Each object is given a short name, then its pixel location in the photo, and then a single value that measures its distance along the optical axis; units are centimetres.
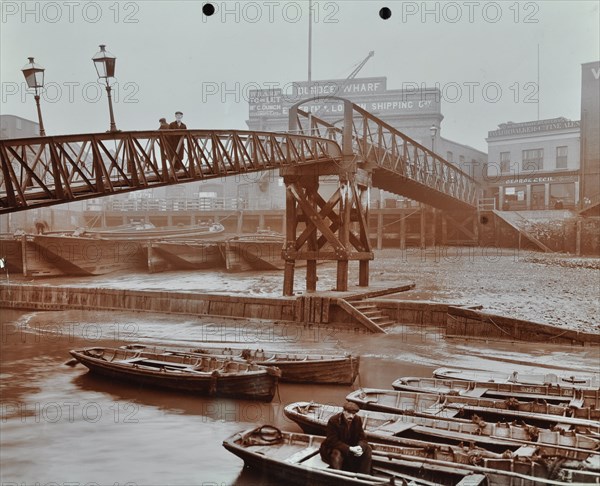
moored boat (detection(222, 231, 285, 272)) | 3281
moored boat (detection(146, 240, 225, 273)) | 3394
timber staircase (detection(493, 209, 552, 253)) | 3425
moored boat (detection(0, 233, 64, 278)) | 3062
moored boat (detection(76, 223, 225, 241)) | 3494
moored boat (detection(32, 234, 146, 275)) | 3099
